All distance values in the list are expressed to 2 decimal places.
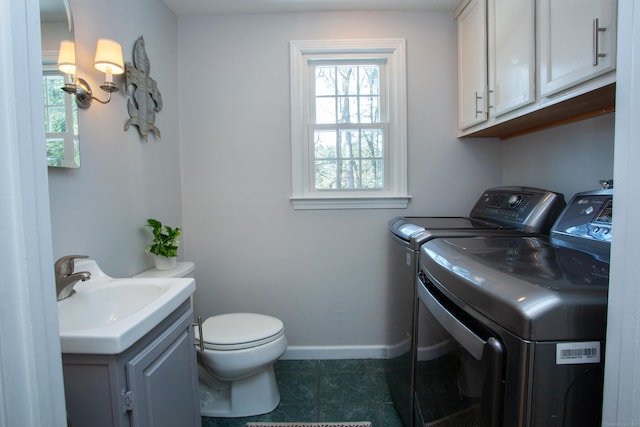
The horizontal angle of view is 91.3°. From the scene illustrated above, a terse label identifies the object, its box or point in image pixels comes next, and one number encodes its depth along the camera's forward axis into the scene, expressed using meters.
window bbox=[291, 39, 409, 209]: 2.11
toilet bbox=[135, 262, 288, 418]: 1.55
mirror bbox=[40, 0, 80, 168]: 1.11
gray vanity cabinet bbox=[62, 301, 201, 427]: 0.78
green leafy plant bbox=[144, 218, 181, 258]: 1.69
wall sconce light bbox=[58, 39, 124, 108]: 1.18
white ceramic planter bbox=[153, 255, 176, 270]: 1.72
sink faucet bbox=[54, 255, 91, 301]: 1.07
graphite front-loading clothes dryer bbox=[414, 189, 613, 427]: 0.61
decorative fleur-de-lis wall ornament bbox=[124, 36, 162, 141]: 1.61
